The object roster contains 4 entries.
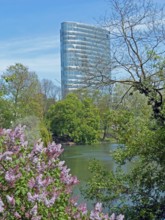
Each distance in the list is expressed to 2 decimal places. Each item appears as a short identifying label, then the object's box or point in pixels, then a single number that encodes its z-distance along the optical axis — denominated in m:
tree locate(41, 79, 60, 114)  48.59
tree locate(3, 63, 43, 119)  34.97
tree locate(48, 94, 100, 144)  46.78
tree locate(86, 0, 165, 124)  6.50
